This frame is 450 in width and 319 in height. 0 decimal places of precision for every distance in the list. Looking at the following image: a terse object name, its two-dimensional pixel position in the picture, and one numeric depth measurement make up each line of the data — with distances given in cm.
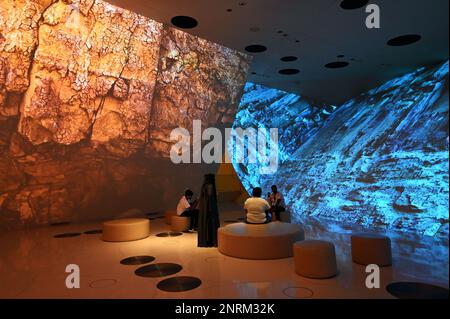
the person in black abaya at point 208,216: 498
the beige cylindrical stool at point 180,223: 631
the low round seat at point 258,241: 423
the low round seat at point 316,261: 342
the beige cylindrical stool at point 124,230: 552
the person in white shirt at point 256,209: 477
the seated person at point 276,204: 679
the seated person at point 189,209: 638
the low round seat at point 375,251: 382
